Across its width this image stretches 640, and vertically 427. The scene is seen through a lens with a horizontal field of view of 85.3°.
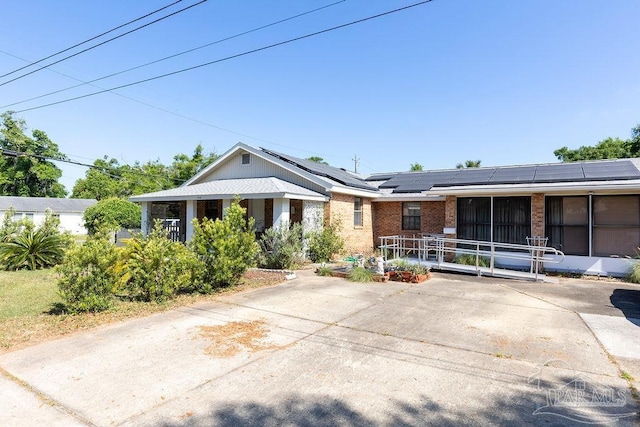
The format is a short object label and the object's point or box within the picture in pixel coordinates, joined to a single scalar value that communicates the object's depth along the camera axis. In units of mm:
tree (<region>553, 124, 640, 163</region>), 34375
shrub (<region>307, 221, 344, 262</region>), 14031
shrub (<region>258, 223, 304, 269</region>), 12031
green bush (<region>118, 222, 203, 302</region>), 7273
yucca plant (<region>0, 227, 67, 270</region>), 11750
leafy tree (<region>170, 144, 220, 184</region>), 43291
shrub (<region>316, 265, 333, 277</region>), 11258
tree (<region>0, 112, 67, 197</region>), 45312
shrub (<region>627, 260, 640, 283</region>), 10266
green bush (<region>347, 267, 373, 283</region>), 10442
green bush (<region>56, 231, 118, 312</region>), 6395
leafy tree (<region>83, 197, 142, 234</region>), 25531
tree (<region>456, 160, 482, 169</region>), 46431
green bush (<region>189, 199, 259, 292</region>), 8586
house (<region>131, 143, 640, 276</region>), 11367
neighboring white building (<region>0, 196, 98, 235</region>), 37875
